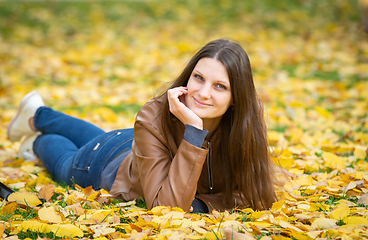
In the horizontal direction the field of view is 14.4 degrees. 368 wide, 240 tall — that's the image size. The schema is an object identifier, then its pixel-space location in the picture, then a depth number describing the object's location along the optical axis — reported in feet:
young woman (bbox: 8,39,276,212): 14.60
